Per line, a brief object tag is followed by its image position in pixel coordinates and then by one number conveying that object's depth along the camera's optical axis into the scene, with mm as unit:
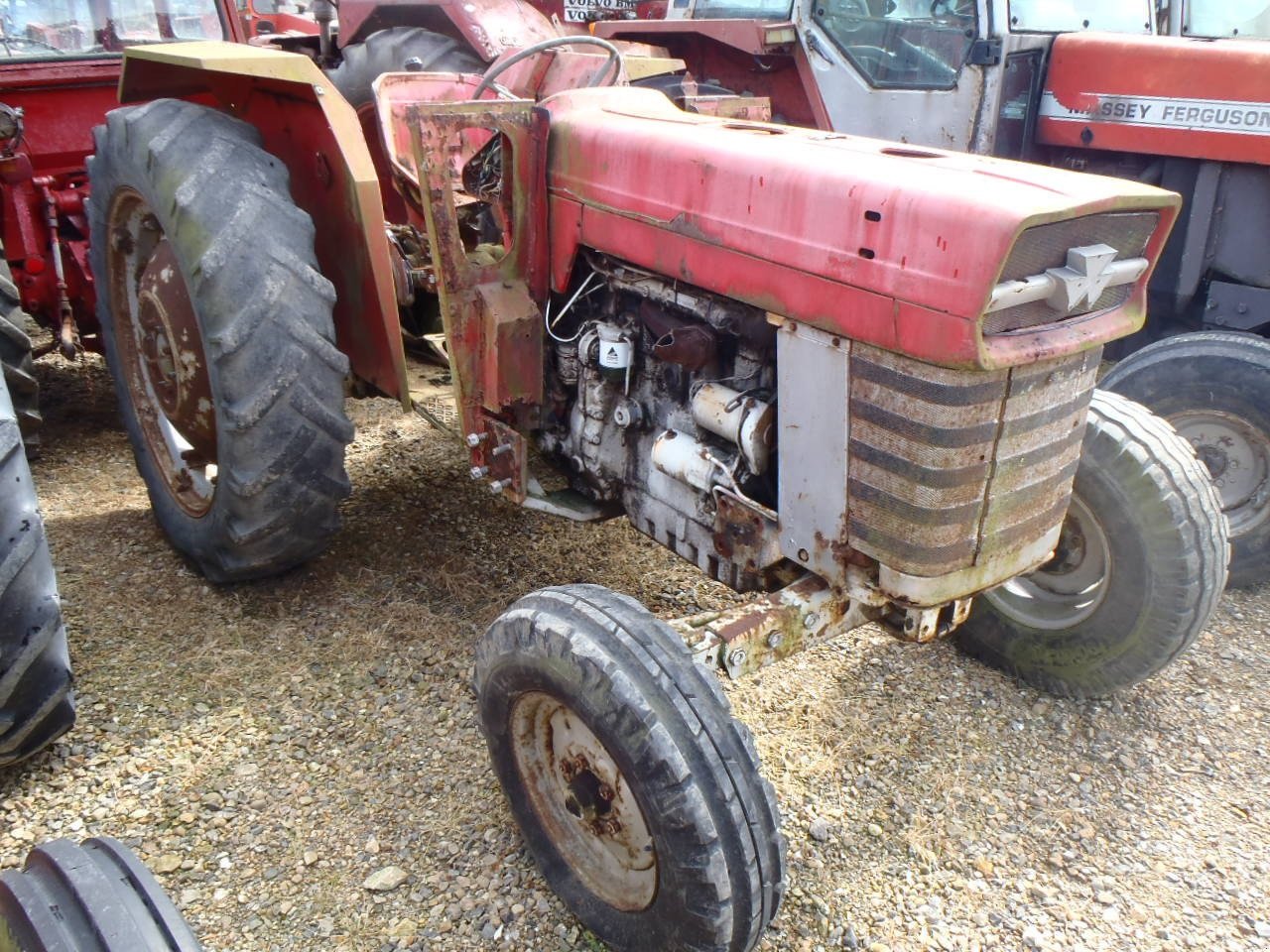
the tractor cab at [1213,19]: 4332
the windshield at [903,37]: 4055
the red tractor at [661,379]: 1715
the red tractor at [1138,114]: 3393
